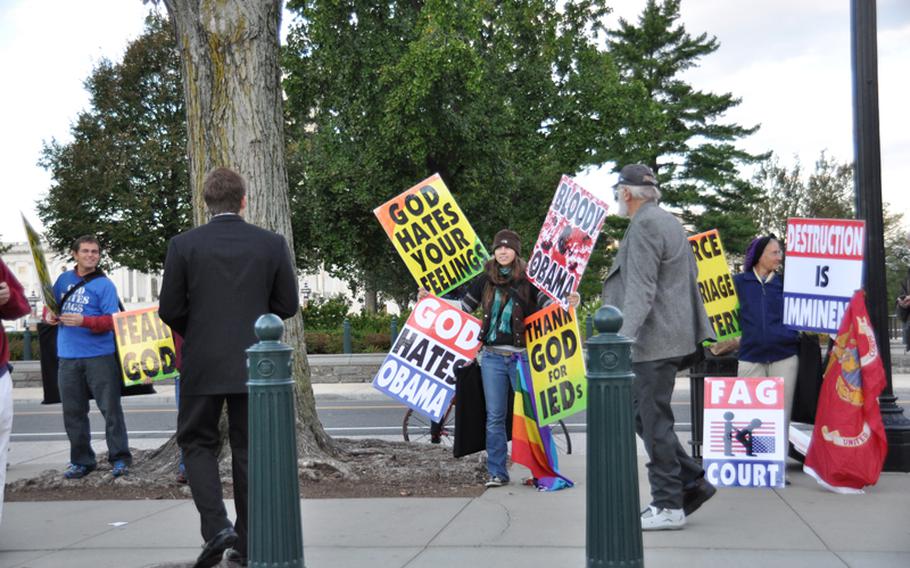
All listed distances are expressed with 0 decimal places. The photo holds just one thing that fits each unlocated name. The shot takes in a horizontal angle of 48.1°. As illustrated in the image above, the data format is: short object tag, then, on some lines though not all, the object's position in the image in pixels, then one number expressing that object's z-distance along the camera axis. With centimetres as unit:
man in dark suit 473
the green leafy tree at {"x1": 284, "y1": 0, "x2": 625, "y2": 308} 2725
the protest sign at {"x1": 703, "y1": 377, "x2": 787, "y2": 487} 693
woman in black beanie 724
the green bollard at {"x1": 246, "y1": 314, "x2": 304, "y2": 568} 397
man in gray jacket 564
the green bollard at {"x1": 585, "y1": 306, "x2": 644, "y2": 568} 385
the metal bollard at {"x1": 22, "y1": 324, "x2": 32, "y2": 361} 2310
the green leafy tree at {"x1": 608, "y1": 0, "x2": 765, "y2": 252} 5266
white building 8775
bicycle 959
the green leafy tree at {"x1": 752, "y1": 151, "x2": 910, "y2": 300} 4566
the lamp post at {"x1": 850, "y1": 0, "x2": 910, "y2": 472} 750
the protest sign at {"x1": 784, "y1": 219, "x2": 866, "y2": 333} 709
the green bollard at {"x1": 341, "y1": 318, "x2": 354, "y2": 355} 2123
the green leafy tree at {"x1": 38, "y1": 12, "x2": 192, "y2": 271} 3981
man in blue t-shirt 798
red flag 672
